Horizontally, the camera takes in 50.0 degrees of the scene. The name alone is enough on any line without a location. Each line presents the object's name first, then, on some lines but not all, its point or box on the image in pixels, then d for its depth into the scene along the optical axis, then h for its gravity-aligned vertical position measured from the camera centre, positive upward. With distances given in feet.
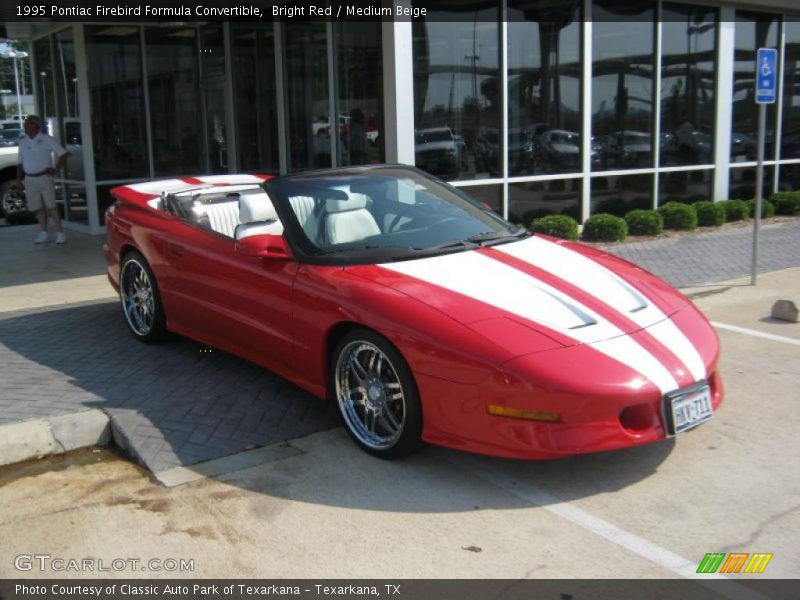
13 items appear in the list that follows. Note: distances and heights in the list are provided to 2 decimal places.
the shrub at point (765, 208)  46.47 -4.27
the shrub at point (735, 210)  45.06 -4.17
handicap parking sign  28.19 +1.74
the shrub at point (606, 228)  38.81 -4.27
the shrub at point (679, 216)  41.96 -4.10
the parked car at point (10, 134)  93.56 +1.43
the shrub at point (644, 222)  40.47 -4.20
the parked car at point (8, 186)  51.60 -2.33
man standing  39.29 -0.94
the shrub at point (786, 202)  48.39 -4.12
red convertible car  13.05 -3.12
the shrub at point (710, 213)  43.37 -4.16
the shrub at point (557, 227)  37.93 -4.06
